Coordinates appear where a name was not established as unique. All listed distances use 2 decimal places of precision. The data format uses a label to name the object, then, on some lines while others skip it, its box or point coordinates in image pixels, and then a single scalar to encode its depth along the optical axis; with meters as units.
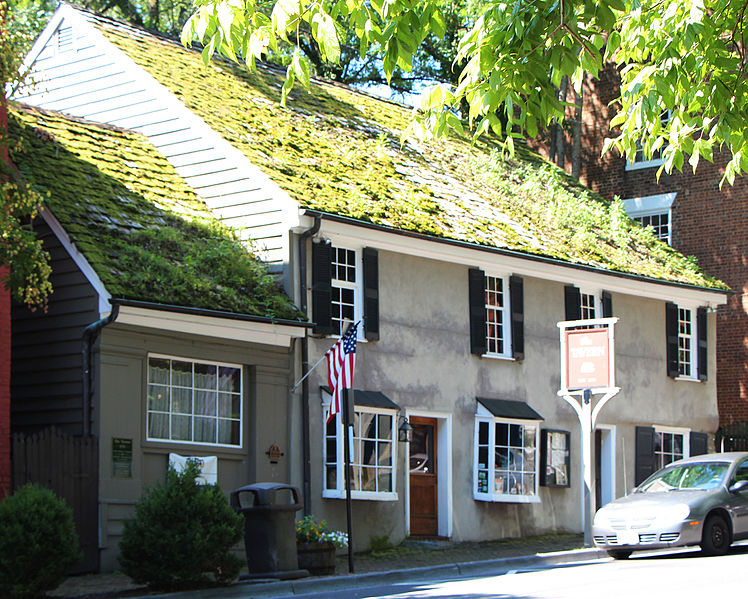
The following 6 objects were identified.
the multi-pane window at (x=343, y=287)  19.00
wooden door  19.91
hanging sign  18.94
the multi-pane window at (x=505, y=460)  20.73
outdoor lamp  19.10
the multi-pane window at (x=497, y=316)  21.55
